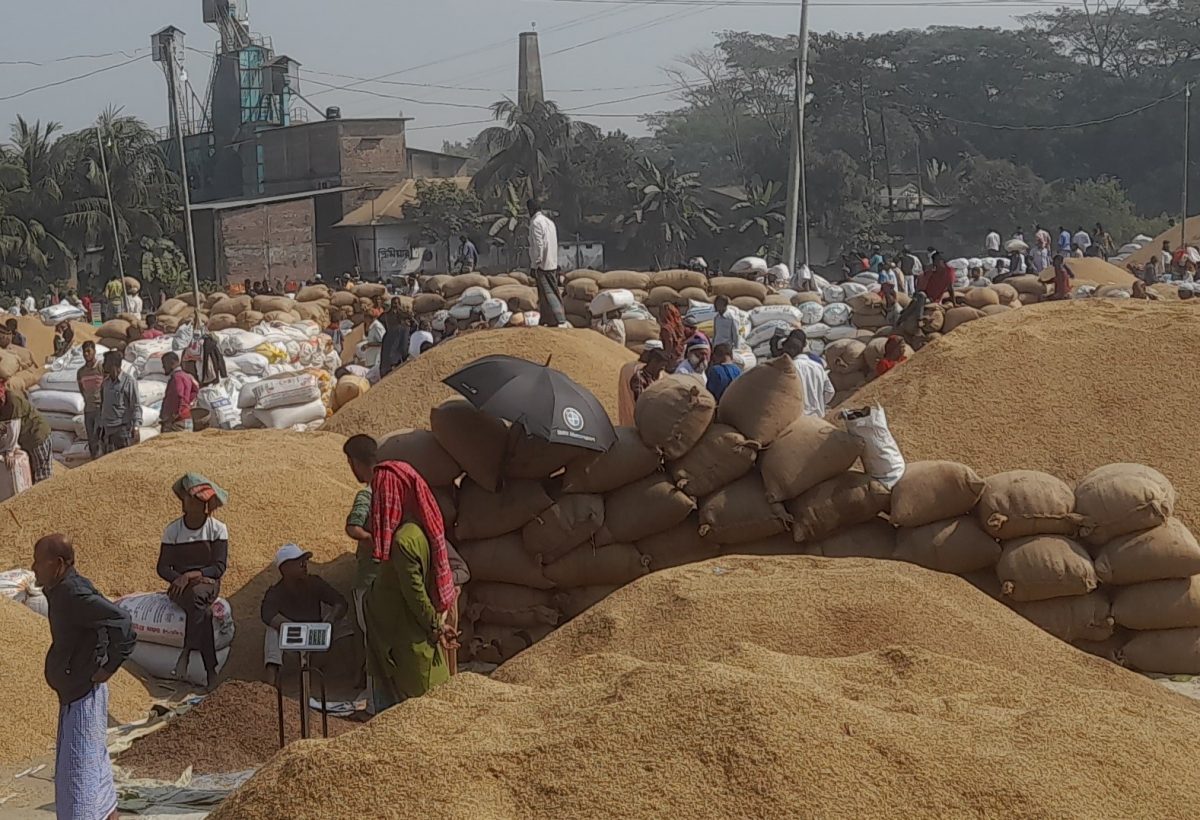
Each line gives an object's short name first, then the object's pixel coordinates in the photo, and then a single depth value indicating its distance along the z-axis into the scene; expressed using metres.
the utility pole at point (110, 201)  33.81
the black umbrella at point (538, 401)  6.84
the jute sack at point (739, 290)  19.23
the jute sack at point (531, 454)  7.07
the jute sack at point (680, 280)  19.44
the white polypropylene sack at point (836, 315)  17.91
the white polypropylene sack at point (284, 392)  13.93
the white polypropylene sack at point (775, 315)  17.70
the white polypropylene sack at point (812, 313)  18.05
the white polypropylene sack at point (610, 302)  18.02
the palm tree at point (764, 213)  40.22
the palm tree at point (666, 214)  40.47
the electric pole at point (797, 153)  25.78
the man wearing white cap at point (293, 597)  6.91
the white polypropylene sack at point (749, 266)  21.78
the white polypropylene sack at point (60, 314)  27.70
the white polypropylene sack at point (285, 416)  13.88
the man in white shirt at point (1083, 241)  30.91
